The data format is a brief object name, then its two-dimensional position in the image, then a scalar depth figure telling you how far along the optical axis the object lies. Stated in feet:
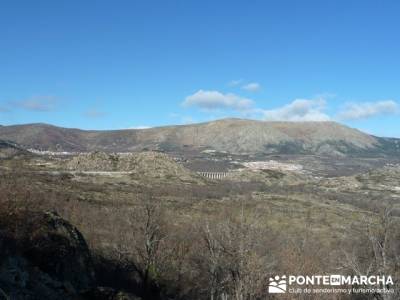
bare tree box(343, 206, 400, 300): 89.61
